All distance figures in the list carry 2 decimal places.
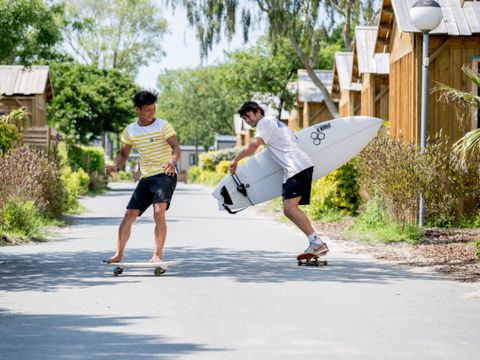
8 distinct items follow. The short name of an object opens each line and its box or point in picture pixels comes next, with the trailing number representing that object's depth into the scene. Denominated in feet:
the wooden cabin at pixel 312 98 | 166.71
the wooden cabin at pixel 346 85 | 119.96
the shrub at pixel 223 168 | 213.21
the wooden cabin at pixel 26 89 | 155.33
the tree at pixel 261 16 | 146.20
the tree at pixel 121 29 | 293.64
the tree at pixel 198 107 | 368.68
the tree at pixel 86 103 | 192.85
